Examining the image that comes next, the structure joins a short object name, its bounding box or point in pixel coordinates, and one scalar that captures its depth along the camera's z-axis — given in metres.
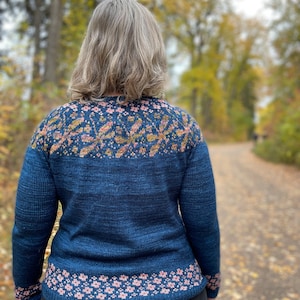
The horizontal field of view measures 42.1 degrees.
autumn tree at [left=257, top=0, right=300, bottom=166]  14.83
